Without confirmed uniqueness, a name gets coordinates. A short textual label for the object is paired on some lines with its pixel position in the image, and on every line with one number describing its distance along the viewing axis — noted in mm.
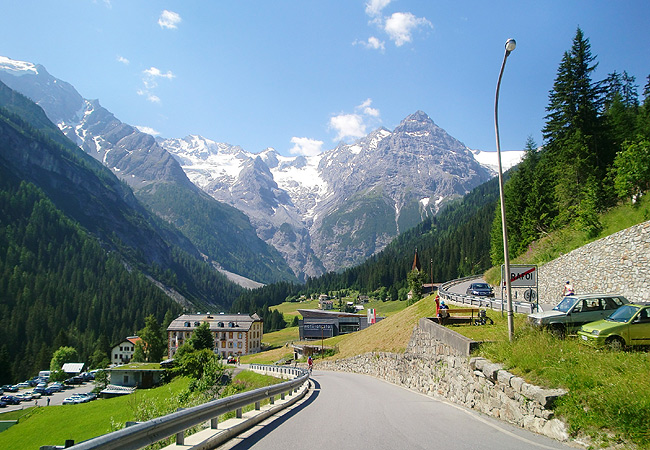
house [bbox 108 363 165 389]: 75625
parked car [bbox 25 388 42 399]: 70000
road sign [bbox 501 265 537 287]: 16516
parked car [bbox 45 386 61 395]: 73688
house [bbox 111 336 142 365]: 125562
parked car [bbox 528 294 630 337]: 15406
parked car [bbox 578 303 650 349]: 12039
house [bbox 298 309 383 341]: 111500
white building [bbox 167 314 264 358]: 121438
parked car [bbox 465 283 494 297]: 46938
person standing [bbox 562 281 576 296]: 24172
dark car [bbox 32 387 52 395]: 73250
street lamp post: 13523
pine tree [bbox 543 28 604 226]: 43969
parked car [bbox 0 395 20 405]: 63875
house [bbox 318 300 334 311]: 174600
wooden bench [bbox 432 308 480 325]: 22727
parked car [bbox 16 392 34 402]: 67081
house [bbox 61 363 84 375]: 100250
